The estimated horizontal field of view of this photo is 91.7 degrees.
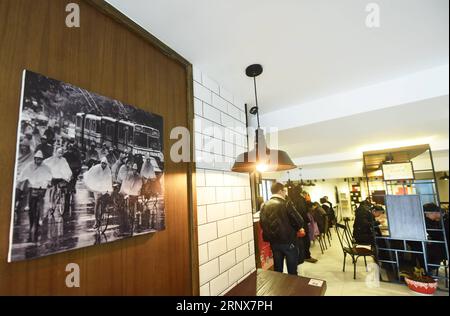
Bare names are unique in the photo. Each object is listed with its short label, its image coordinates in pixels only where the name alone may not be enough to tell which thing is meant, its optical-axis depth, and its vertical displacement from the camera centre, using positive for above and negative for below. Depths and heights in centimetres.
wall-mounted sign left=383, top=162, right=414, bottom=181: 167 +7
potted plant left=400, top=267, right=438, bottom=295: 209 -101
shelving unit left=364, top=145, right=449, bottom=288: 147 -11
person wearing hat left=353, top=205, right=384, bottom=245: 280 -58
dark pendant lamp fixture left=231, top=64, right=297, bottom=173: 108 +13
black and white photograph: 56 +6
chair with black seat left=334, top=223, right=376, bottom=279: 269 -84
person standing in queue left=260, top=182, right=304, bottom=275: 192 -38
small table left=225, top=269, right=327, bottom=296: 98 -49
